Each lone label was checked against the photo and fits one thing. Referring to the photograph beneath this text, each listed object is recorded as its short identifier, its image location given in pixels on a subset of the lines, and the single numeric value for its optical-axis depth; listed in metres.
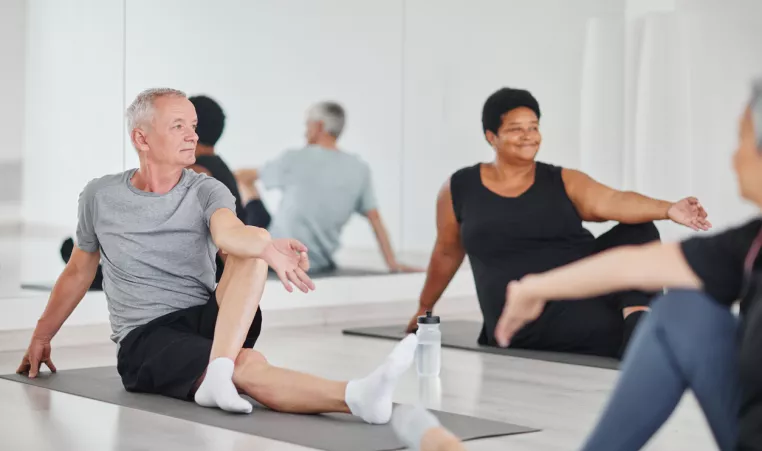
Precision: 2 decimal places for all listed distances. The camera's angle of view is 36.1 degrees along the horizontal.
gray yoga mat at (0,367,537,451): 2.72
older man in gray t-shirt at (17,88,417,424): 3.15
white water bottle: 3.94
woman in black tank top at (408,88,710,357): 4.27
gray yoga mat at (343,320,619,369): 4.21
